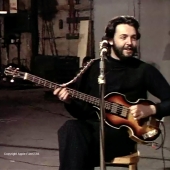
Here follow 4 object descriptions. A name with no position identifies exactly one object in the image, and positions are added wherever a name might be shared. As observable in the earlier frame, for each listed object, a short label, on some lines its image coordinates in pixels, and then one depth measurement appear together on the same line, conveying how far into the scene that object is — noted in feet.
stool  12.33
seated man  11.81
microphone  11.11
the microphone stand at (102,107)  10.93
